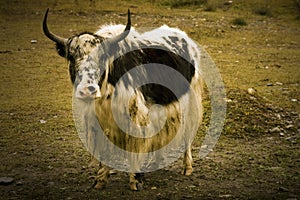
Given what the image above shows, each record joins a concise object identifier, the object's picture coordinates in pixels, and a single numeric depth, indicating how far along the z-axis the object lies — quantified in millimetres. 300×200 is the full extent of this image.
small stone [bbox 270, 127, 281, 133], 10230
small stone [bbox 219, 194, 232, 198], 7215
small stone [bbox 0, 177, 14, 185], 7727
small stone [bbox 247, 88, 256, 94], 12348
